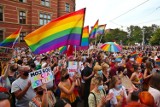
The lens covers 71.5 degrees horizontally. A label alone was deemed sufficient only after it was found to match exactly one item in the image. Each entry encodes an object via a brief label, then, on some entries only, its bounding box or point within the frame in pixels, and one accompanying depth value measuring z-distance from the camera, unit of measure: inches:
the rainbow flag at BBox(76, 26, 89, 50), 189.8
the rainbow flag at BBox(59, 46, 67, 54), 191.0
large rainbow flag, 113.5
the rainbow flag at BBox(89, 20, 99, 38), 277.1
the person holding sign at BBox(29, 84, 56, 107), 69.1
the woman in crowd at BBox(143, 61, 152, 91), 118.3
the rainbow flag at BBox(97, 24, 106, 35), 332.4
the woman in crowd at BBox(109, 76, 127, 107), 86.3
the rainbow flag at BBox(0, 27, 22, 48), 194.0
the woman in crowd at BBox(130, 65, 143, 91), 129.7
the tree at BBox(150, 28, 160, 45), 1116.7
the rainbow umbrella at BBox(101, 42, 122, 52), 278.2
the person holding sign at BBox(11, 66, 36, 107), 85.8
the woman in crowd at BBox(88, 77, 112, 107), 79.5
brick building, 664.5
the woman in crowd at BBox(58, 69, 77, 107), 94.9
